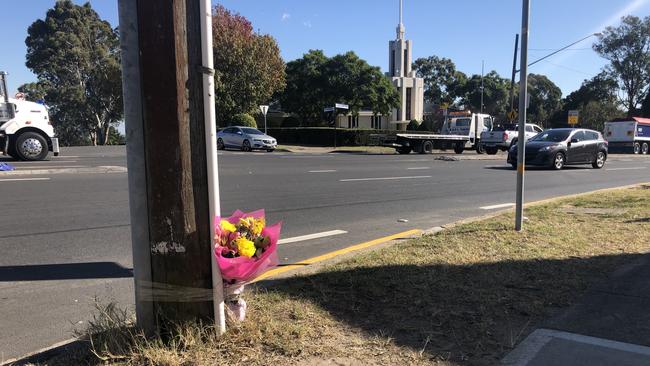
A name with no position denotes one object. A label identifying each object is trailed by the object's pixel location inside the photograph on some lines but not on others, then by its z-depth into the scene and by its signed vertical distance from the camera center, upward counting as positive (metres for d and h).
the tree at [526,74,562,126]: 93.31 +5.39
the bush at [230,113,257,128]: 36.44 +0.74
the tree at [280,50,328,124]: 54.19 +4.64
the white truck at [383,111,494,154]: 29.70 -0.51
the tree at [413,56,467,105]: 96.00 +9.99
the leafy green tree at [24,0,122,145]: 47.34 +5.72
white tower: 77.19 +7.24
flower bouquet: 3.06 -0.73
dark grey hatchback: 18.62 -0.81
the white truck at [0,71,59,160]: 15.41 +0.11
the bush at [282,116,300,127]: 54.69 +0.86
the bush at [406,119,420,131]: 60.50 +0.35
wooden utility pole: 2.84 -0.16
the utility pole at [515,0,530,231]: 5.89 +0.25
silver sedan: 28.50 -0.48
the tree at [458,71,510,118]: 90.19 +6.05
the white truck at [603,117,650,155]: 39.69 -0.65
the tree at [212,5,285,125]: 35.16 +4.56
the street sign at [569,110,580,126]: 40.99 +0.82
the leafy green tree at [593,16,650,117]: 65.75 +9.47
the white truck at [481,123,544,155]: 30.06 -0.54
